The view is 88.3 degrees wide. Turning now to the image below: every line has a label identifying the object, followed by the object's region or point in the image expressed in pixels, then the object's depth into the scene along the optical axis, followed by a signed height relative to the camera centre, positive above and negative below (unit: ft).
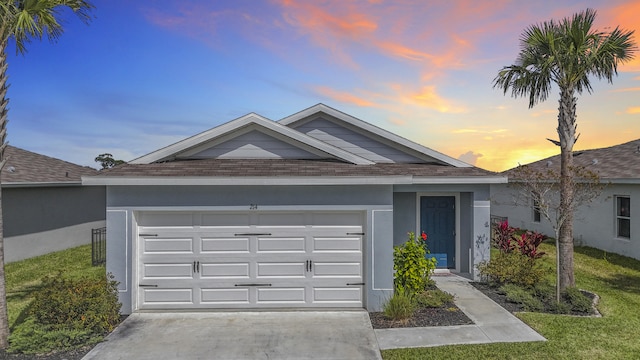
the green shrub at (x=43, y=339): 19.52 -9.40
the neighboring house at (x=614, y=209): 43.29 -3.58
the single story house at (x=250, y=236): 25.45 -4.14
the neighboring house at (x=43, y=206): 45.24 -3.48
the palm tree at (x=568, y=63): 29.12 +10.95
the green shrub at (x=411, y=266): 25.89 -6.48
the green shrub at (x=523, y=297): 26.32 -9.45
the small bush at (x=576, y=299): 25.81 -9.34
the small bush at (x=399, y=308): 23.47 -8.89
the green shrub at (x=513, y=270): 30.17 -8.09
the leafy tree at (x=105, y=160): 163.04 +12.18
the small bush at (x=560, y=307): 25.56 -9.68
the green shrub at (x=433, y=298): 25.63 -9.10
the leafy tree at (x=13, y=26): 20.18 +10.16
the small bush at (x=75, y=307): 21.43 -8.18
